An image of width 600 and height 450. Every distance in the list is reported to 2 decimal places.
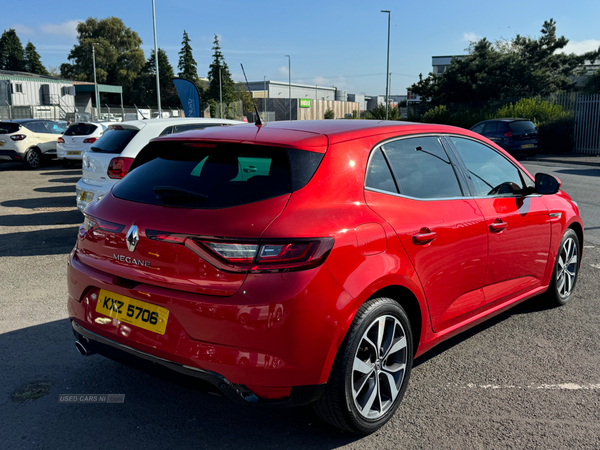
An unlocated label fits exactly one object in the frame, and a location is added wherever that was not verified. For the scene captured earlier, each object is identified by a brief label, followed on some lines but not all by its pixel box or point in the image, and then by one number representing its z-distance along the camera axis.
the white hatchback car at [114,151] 7.66
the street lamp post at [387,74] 45.63
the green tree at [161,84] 84.94
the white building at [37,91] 47.44
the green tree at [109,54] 86.94
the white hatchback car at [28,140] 18.08
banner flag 20.66
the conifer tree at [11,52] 96.25
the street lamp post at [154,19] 30.92
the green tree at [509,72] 37.25
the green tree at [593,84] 34.09
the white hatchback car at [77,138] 16.66
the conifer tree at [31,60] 99.12
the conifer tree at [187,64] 87.31
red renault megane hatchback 2.48
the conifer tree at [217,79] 81.00
